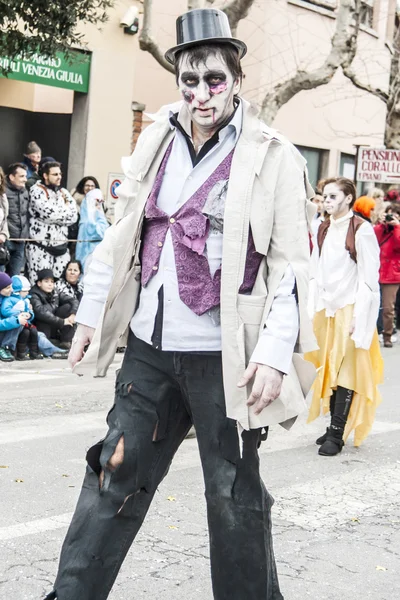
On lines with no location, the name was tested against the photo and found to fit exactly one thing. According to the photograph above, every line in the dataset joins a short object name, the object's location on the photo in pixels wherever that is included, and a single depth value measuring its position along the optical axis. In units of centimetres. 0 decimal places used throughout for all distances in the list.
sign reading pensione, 2012
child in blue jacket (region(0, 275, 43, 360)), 1105
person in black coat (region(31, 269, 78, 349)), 1172
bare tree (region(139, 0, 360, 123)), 1541
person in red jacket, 1592
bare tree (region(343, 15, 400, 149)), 2278
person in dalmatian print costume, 1202
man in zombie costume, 343
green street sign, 1549
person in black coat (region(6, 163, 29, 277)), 1174
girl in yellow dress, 742
